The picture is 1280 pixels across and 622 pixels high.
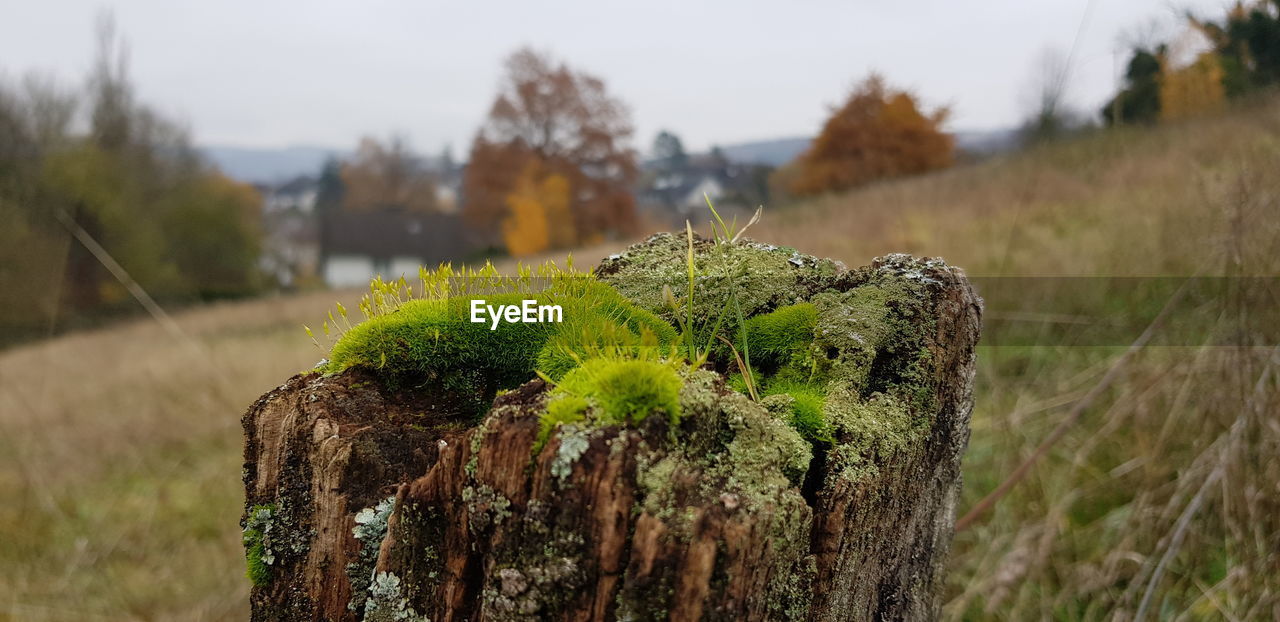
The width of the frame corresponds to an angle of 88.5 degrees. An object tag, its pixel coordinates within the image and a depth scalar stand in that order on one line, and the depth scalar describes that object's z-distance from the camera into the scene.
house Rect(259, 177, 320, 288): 23.53
